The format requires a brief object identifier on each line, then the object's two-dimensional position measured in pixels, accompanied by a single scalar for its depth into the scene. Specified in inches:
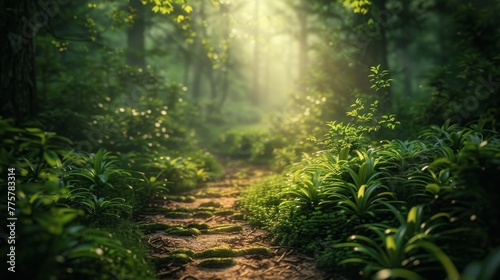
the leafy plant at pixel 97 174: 228.4
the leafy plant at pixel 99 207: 190.7
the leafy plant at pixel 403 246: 128.5
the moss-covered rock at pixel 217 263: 160.4
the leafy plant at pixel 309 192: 191.8
